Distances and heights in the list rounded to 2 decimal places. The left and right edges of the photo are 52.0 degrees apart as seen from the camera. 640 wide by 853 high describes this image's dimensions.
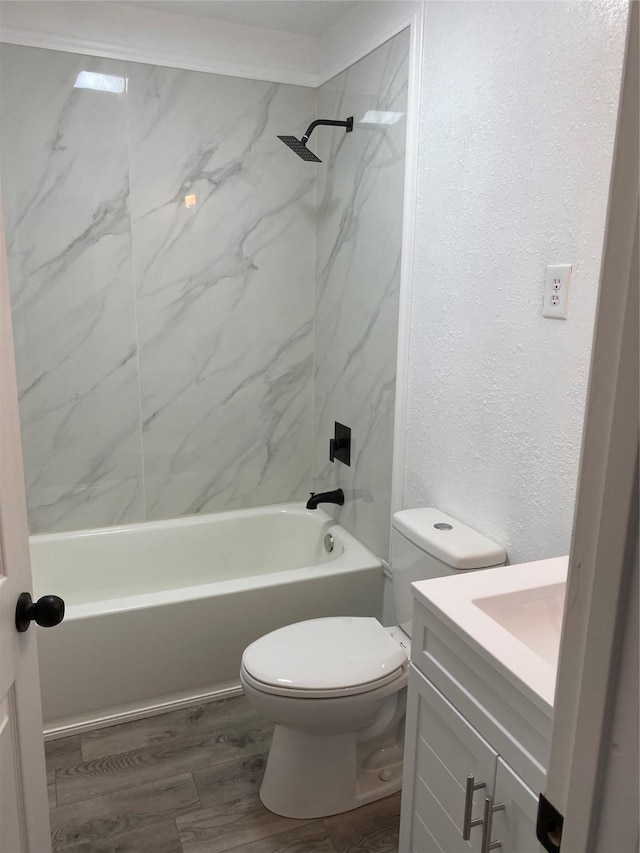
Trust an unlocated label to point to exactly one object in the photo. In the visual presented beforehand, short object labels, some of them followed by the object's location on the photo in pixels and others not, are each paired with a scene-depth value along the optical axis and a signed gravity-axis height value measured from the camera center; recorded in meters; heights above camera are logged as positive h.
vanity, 1.04 -0.72
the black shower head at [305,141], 2.27 +0.50
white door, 1.00 -0.63
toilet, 1.72 -1.02
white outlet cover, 1.49 +0.00
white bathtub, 2.14 -1.15
